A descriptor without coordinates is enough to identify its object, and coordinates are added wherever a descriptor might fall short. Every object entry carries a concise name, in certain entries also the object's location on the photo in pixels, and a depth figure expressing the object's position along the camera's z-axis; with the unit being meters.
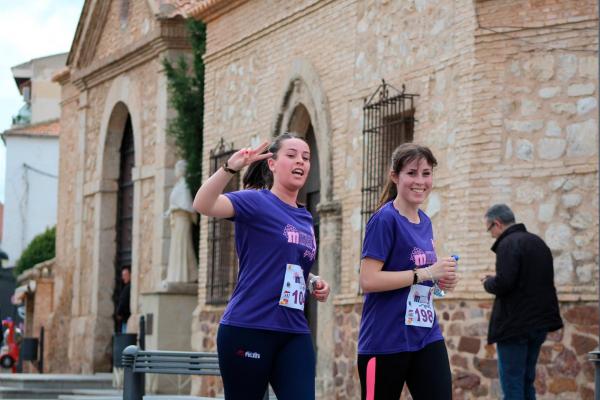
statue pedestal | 23.66
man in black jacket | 12.20
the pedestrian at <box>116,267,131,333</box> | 25.55
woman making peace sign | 7.41
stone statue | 24.12
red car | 38.31
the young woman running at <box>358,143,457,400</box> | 7.51
